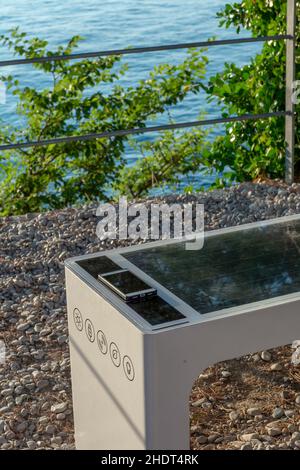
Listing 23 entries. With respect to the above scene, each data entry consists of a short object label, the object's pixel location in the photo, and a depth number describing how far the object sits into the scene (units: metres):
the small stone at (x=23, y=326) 2.96
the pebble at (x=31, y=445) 2.31
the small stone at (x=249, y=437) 2.24
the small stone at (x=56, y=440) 2.32
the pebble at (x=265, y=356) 2.70
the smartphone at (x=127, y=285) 1.83
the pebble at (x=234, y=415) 2.37
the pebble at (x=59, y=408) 2.46
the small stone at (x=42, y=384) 2.60
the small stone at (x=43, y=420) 2.42
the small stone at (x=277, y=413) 2.36
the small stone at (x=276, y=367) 2.63
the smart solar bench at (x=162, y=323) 1.72
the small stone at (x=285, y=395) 2.46
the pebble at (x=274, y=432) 2.26
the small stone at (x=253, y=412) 2.38
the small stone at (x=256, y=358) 2.70
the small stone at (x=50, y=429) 2.38
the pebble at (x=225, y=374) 2.61
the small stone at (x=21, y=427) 2.40
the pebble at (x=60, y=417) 2.43
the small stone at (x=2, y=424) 2.39
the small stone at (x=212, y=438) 2.28
